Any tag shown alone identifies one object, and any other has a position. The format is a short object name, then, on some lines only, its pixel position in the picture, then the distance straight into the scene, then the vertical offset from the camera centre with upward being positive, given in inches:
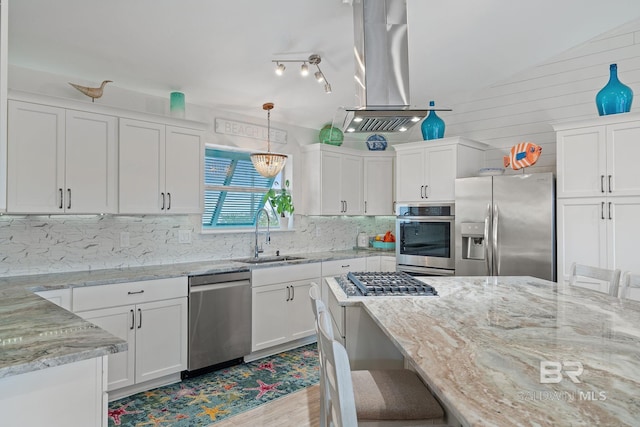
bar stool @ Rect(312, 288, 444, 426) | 56.4 -27.7
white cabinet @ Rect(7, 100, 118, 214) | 104.6 +15.9
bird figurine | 119.5 +38.7
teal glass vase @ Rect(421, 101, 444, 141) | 174.9 +40.2
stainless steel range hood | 94.7 +38.4
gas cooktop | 81.8 -15.1
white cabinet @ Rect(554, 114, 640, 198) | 121.0 +19.6
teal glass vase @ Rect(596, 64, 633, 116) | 126.2 +39.0
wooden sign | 164.9 +38.2
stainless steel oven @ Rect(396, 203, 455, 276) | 162.2 -9.1
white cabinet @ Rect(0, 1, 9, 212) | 64.1 +22.5
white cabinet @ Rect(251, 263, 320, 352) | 146.5 -34.4
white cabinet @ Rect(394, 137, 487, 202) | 165.0 +22.3
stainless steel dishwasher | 128.4 -35.2
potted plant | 174.1 +7.1
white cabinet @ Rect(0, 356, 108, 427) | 49.6 -24.2
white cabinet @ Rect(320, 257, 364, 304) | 170.1 -22.4
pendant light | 158.2 +22.1
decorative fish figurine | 146.1 +23.6
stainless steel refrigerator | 136.5 -3.0
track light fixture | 133.5 +54.7
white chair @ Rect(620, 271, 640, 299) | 85.4 -14.4
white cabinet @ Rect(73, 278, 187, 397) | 109.5 -31.4
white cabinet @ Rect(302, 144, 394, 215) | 186.4 +17.9
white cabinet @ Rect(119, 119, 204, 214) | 124.2 +16.2
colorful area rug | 105.0 -53.7
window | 166.6 +11.9
